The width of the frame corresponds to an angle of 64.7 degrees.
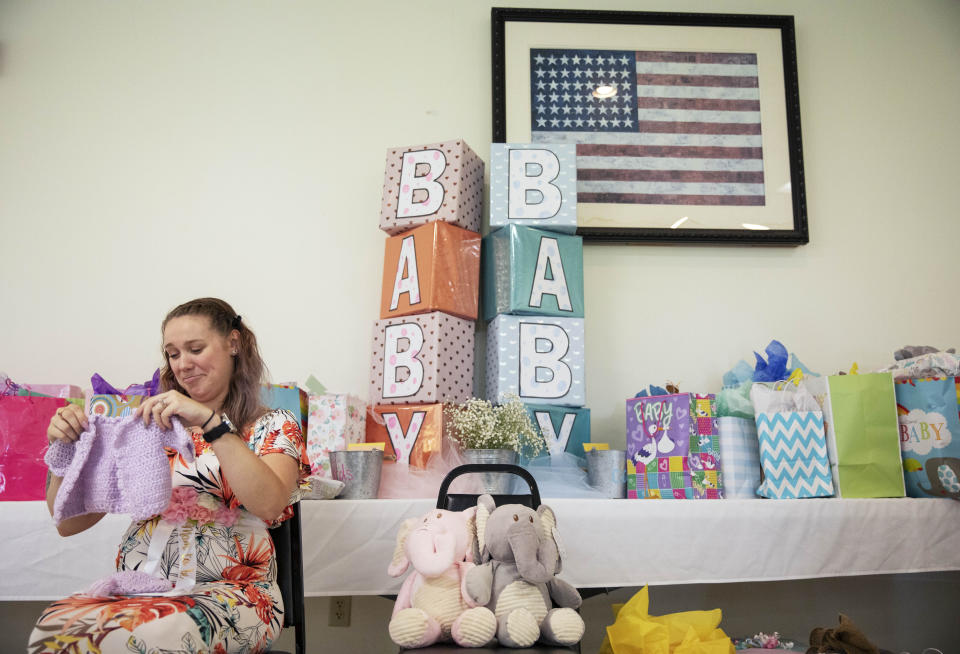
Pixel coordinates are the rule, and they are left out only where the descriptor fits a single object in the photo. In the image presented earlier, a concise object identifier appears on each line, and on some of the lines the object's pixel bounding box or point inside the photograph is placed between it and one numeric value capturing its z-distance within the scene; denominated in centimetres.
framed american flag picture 304
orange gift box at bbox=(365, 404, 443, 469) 246
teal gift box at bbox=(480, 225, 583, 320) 263
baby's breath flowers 232
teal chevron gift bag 232
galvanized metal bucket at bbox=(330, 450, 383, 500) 220
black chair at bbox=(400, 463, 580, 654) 190
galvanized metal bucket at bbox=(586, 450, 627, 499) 239
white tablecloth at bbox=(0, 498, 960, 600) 203
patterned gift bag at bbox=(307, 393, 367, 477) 239
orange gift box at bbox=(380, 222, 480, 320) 259
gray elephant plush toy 165
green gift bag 234
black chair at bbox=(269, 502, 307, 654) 166
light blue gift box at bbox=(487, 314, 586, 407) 258
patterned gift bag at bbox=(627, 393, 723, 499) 233
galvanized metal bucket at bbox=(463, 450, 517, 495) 219
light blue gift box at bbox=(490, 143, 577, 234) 268
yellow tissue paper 188
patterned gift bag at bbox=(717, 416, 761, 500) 236
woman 133
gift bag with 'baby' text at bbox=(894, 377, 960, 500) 229
